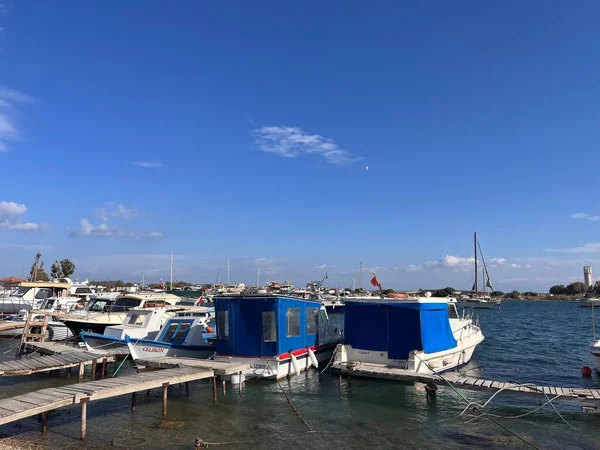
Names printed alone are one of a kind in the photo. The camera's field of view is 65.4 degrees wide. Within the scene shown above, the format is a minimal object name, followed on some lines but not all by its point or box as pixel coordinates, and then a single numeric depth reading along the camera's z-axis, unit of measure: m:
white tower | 166.23
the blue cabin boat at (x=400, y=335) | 19.42
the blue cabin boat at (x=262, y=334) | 19.39
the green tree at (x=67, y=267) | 108.00
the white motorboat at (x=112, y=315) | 30.02
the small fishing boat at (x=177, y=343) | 21.14
